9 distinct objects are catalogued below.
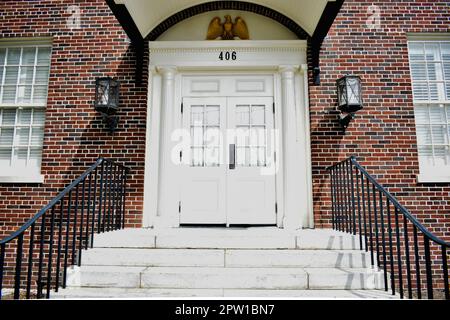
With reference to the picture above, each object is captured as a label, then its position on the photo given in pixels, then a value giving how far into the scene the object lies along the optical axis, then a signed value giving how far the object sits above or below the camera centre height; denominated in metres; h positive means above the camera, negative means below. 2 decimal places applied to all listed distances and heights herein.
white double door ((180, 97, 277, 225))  5.08 +0.75
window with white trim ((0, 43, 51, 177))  5.35 +1.61
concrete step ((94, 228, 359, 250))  3.89 -0.26
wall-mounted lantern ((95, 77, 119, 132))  5.00 +1.61
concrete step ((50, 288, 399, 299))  3.07 -0.66
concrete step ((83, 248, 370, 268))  3.62 -0.42
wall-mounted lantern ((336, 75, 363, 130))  4.91 +1.60
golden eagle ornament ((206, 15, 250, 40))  5.39 +2.70
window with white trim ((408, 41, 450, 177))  5.23 +1.62
